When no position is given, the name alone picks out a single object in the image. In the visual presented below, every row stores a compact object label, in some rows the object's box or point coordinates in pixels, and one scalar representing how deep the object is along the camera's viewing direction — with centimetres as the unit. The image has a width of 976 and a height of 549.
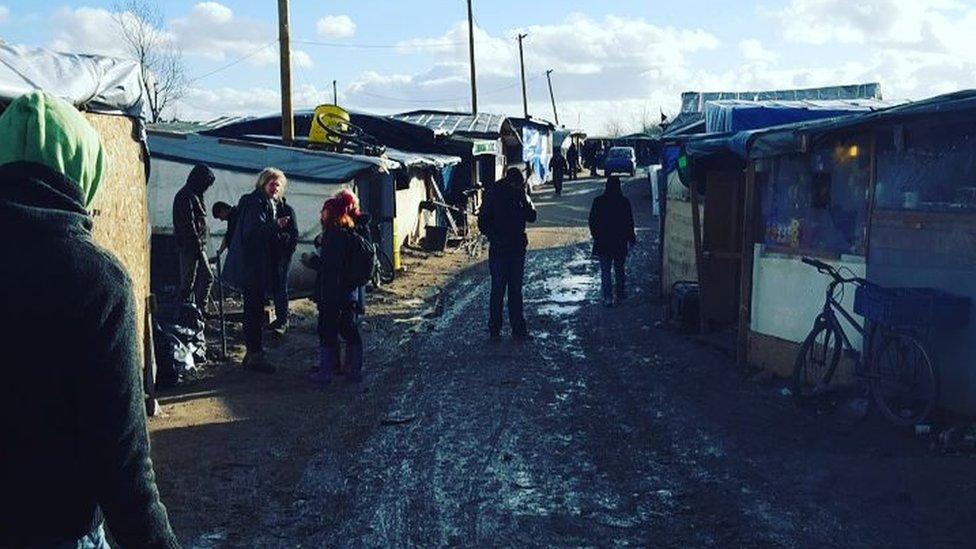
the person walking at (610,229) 1550
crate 800
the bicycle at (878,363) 813
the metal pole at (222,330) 1131
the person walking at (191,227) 1230
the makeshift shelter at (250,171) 1630
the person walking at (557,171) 4422
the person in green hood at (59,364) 236
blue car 5559
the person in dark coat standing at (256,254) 1048
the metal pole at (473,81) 4472
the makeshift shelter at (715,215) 1273
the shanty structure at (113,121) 630
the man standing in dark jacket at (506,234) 1259
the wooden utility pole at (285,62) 1914
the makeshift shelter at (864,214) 813
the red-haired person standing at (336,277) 1012
